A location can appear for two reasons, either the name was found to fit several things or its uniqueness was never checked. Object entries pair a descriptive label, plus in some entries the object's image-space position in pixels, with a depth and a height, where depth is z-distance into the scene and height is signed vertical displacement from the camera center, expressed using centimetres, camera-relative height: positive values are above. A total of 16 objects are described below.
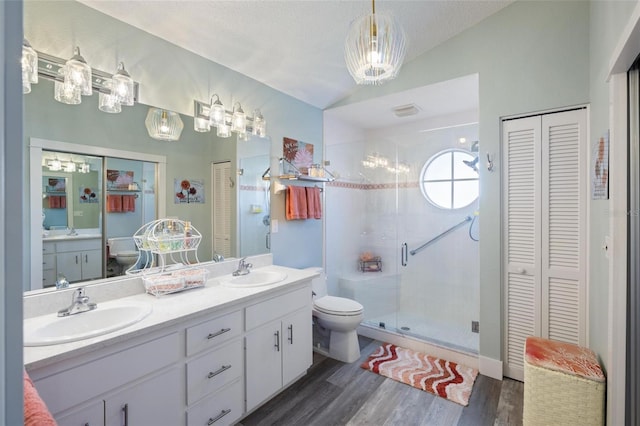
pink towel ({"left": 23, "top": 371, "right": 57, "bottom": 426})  68 -47
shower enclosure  323 -22
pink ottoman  159 -96
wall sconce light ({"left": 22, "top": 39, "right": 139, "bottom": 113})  145 +71
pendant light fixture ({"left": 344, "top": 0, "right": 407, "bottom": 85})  141 +79
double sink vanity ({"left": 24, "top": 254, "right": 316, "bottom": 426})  117 -66
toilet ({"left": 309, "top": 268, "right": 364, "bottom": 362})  261 -97
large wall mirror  153 +21
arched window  329 +36
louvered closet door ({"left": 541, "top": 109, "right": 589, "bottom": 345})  211 -11
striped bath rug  222 -130
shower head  312 +49
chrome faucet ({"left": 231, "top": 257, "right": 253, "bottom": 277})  238 -46
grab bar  329 -28
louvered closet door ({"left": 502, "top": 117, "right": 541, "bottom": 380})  227 -18
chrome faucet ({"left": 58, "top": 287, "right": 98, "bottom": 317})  150 -47
